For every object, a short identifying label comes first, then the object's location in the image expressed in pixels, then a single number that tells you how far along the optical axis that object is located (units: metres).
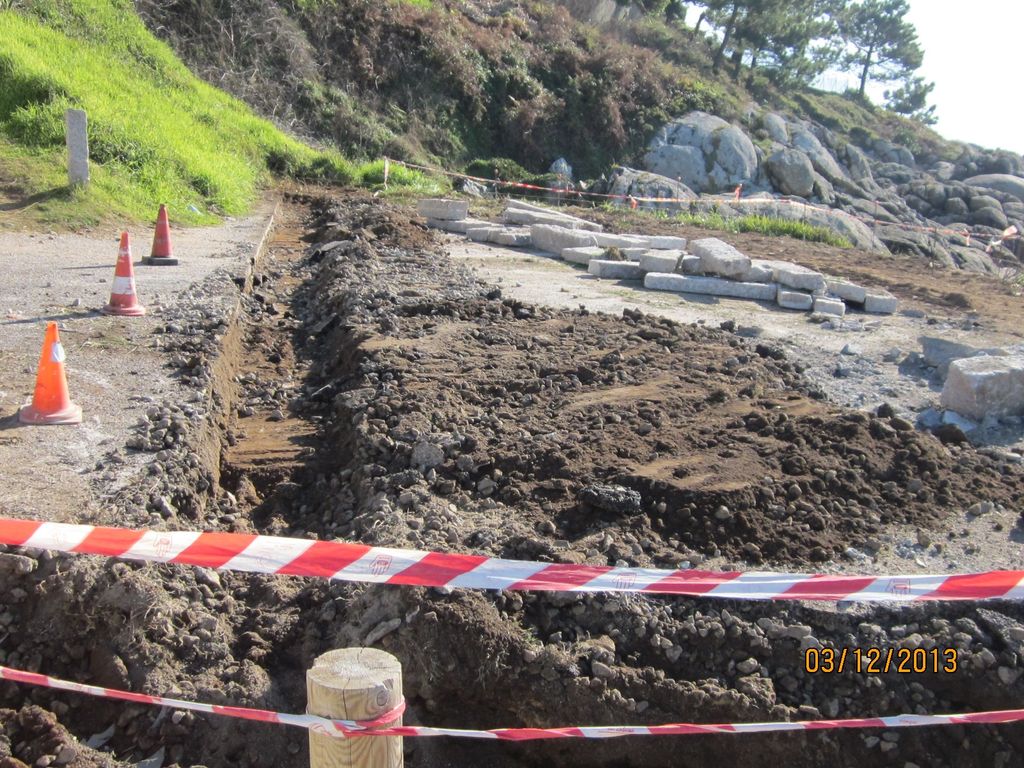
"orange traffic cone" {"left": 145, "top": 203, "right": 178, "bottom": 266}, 9.86
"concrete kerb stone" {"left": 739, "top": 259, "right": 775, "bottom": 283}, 12.07
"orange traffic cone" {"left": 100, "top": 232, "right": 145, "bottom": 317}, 7.48
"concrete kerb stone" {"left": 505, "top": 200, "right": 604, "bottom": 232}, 16.89
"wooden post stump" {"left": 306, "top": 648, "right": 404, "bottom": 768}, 2.19
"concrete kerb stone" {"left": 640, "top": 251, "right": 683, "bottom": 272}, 12.37
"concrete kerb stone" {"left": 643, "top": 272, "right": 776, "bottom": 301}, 11.84
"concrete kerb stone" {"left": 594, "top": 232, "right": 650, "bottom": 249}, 14.58
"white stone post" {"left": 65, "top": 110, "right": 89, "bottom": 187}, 11.64
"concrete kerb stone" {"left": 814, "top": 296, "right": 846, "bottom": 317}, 11.05
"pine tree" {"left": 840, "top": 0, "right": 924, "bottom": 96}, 59.31
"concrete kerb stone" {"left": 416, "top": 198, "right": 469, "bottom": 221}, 16.16
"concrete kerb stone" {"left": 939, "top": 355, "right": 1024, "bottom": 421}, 7.02
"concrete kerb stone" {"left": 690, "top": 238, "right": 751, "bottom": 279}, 11.97
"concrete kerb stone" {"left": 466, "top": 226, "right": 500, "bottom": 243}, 15.11
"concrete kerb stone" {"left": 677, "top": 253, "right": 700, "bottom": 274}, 12.36
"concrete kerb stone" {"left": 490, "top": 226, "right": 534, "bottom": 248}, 14.83
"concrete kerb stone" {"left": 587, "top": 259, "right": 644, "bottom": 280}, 12.57
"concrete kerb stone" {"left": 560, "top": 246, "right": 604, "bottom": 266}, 13.55
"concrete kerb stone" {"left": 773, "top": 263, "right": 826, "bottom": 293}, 11.73
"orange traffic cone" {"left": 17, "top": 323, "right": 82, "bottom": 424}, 5.02
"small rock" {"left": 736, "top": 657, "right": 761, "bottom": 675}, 3.64
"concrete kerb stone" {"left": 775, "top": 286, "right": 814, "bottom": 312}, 11.38
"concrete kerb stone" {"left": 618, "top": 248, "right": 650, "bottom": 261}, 13.67
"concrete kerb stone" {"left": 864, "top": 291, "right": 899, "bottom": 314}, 11.56
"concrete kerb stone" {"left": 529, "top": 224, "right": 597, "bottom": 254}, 14.35
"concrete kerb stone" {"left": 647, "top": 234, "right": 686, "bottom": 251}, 14.75
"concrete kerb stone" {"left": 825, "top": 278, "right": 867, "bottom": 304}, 11.71
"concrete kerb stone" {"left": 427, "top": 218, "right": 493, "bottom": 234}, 15.76
